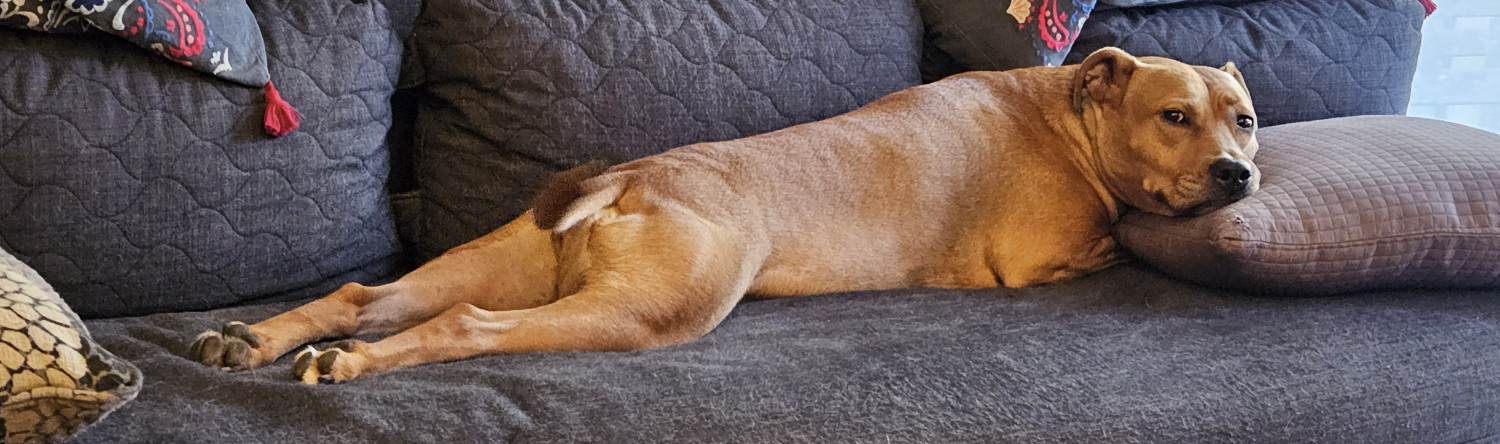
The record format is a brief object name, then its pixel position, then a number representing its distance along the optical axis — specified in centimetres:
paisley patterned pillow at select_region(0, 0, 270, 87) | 158
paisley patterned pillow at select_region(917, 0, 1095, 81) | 222
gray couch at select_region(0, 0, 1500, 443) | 132
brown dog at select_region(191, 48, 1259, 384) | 158
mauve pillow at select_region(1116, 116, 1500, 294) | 168
